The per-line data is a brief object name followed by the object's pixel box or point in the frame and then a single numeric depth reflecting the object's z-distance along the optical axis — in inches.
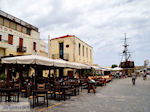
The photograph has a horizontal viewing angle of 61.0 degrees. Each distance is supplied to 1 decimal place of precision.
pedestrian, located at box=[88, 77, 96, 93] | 382.3
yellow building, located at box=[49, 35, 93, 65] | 986.4
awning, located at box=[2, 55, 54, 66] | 277.1
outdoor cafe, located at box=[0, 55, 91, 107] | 251.8
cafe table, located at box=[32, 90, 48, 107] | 223.7
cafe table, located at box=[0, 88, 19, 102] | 244.4
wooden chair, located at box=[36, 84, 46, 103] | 250.9
